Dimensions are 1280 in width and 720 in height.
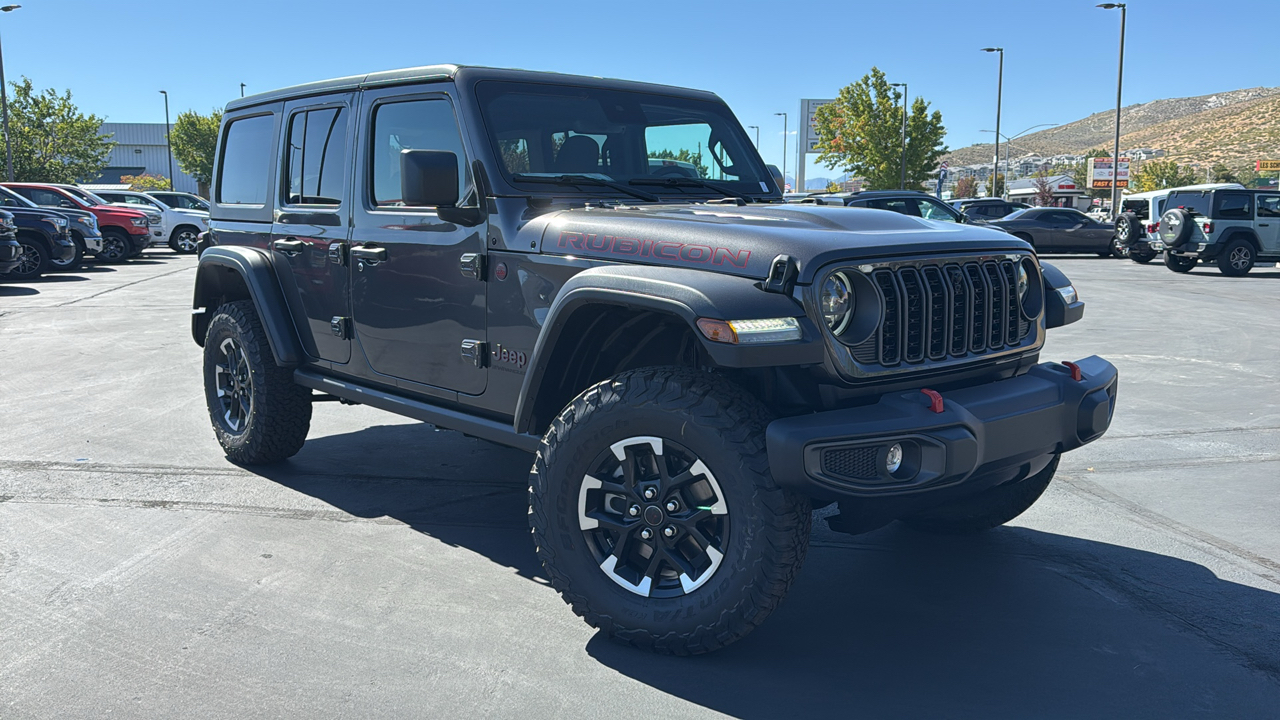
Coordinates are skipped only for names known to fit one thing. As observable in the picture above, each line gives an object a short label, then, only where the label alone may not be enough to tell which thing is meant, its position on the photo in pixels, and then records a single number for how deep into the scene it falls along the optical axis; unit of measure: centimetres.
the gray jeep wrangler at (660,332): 317
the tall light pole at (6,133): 3388
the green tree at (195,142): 8338
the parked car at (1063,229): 2761
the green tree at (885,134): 6600
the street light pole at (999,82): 5112
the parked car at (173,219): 2714
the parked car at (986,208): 3044
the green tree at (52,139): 4466
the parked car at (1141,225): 2461
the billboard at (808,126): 8212
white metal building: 11000
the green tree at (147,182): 7311
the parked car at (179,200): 2811
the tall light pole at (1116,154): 3669
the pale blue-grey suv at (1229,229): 2131
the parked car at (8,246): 1678
